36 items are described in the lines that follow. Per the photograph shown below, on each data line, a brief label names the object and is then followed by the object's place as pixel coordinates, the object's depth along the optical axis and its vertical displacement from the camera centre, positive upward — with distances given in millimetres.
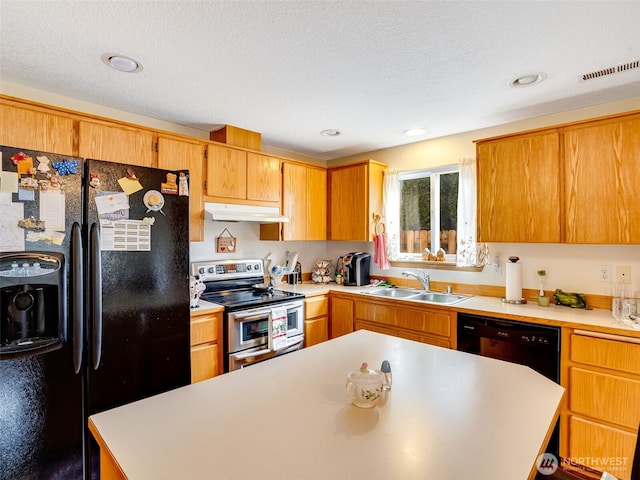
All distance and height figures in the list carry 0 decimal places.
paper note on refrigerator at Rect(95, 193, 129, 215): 1815 +204
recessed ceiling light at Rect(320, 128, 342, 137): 3040 +969
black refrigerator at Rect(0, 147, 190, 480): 1553 -306
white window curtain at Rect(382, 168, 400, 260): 3572 +279
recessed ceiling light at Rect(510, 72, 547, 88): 1988 +950
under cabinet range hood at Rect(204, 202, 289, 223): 2723 +228
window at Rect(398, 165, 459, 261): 3244 +266
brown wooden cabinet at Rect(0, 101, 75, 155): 1850 +634
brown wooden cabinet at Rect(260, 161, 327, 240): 3344 +353
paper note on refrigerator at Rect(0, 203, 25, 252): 1503 +51
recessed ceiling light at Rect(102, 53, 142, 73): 1785 +959
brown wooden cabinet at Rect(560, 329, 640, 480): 1898 -943
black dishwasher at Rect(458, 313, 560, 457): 2139 -699
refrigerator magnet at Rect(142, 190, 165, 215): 1988 +231
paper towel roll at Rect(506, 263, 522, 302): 2654 -352
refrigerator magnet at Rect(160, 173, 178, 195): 2063 +332
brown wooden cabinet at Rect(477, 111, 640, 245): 2156 +376
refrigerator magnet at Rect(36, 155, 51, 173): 1624 +367
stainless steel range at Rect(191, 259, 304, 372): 2549 -574
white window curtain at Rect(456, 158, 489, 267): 2992 +154
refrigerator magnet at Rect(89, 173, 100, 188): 1787 +316
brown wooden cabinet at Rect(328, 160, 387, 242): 3475 +417
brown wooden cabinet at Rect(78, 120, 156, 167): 2135 +641
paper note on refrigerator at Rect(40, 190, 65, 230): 1624 +153
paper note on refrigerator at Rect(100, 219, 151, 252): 1834 +27
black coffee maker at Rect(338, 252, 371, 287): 3578 -313
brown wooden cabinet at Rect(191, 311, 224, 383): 2393 -768
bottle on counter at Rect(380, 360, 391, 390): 1139 -464
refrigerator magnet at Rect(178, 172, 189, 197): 2131 +347
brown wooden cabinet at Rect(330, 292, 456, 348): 2607 -685
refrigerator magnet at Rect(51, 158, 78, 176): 1676 +368
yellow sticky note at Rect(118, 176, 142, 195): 1898 +312
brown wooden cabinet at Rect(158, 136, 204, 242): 2525 +573
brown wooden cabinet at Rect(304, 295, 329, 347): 3125 -763
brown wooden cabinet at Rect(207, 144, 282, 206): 2793 +551
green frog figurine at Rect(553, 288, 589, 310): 2451 -452
